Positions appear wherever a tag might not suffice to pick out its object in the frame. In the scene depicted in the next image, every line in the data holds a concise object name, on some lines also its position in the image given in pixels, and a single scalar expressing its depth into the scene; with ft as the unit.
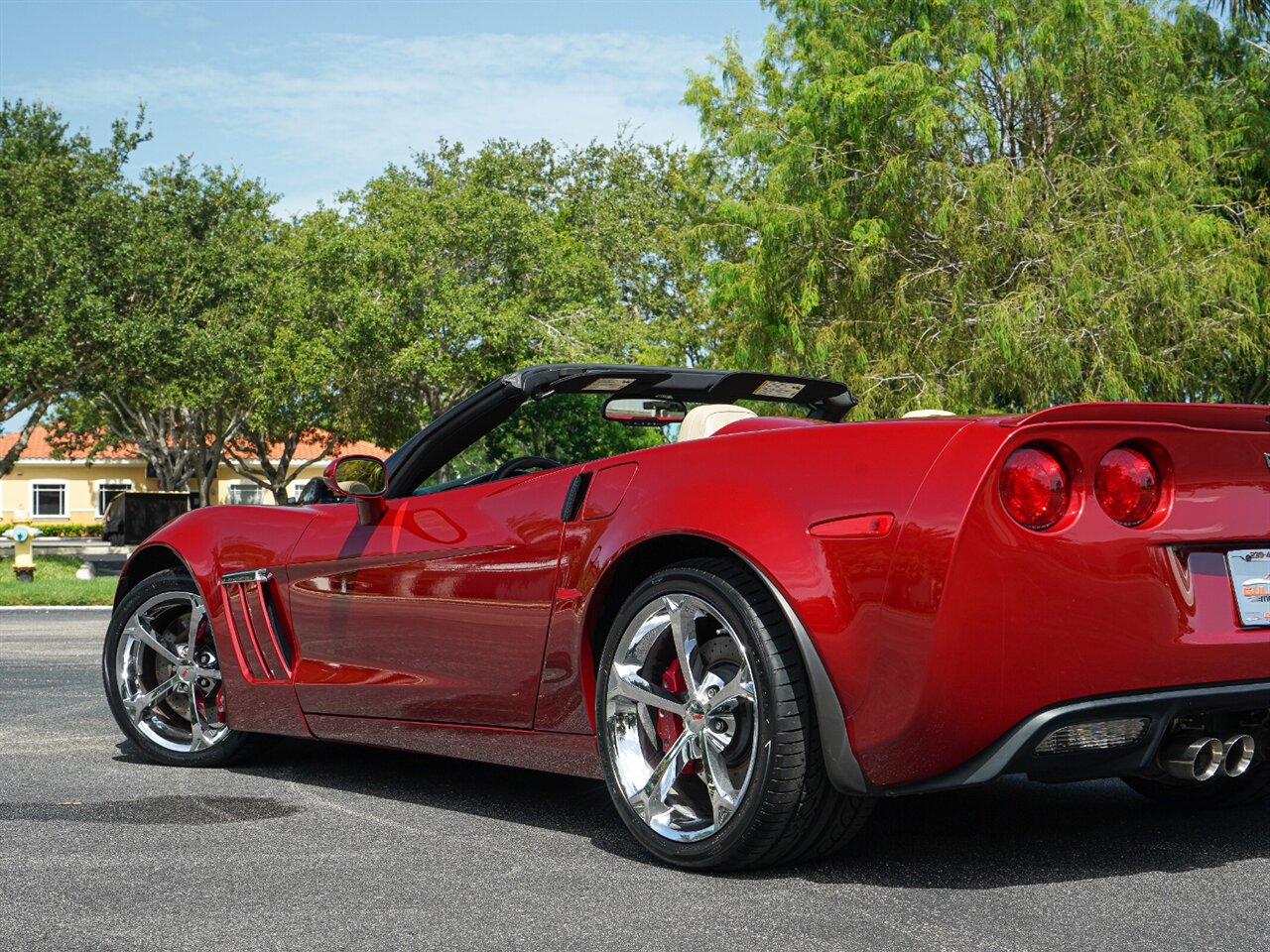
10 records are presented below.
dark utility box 113.09
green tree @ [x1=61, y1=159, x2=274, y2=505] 107.45
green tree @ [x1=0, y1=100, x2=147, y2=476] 102.22
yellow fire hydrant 82.89
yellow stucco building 252.62
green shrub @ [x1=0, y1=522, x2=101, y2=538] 226.79
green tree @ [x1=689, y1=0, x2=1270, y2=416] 69.36
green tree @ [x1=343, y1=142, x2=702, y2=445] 126.41
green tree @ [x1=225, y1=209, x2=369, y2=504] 132.16
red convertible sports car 10.47
